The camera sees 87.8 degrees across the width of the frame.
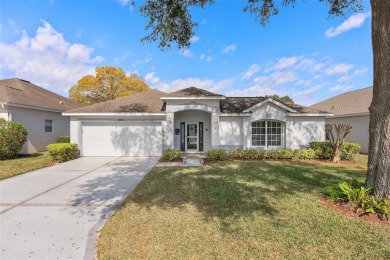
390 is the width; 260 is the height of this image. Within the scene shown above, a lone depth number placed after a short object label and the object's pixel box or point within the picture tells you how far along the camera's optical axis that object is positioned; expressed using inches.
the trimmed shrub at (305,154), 495.5
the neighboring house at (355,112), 621.0
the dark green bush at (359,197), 182.9
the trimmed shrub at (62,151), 463.2
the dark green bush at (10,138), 473.1
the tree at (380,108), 191.3
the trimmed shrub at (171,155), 479.2
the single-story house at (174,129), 546.9
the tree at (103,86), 1226.6
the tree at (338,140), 448.1
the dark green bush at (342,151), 474.0
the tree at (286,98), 2400.3
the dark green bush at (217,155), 478.3
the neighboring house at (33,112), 553.3
